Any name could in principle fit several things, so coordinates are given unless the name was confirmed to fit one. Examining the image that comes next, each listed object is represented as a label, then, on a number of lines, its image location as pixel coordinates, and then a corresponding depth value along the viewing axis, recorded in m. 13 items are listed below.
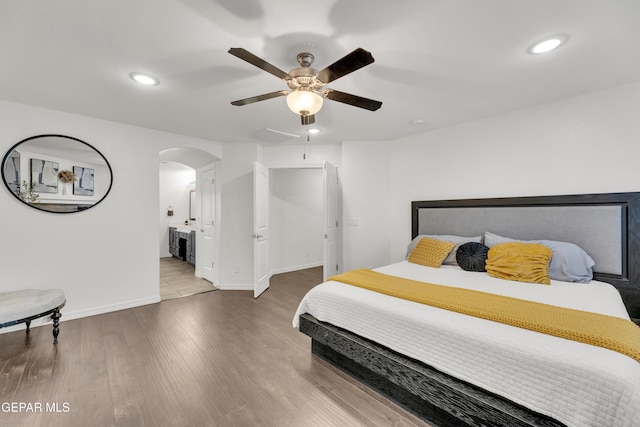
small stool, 2.26
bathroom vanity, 5.93
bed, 1.17
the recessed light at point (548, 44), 1.79
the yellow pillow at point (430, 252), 3.03
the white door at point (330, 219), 3.98
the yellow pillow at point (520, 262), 2.41
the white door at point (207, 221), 4.68
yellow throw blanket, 1.29
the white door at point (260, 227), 3.98
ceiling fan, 1.50
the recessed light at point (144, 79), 2.24
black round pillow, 2.78
